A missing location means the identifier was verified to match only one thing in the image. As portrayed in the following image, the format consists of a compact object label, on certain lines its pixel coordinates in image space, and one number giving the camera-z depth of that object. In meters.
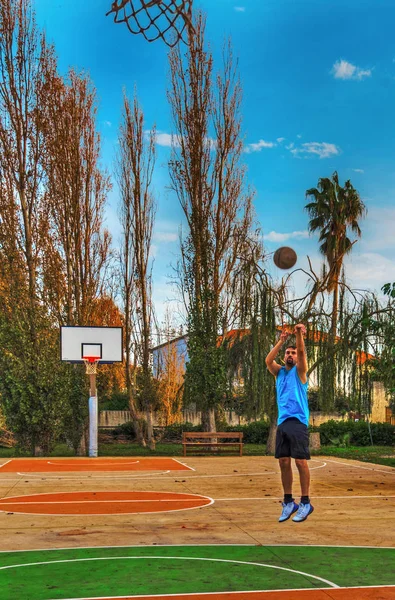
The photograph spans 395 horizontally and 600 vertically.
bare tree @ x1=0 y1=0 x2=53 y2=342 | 25.48
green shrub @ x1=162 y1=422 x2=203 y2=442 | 34.12
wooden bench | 21.47
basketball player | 7.40
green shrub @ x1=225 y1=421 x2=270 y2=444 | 32.31
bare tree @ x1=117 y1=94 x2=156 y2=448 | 29.89
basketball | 9.55
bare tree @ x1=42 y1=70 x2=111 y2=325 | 27.44
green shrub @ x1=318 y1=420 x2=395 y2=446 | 31.22
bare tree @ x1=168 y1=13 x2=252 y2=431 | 25.66
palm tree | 31.88
